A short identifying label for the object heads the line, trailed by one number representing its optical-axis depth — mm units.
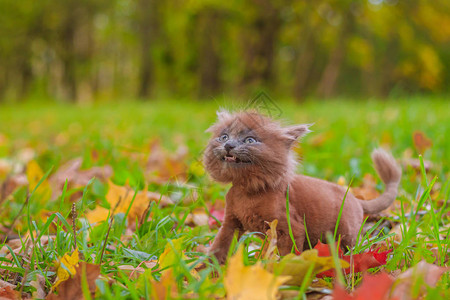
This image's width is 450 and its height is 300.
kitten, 1693
